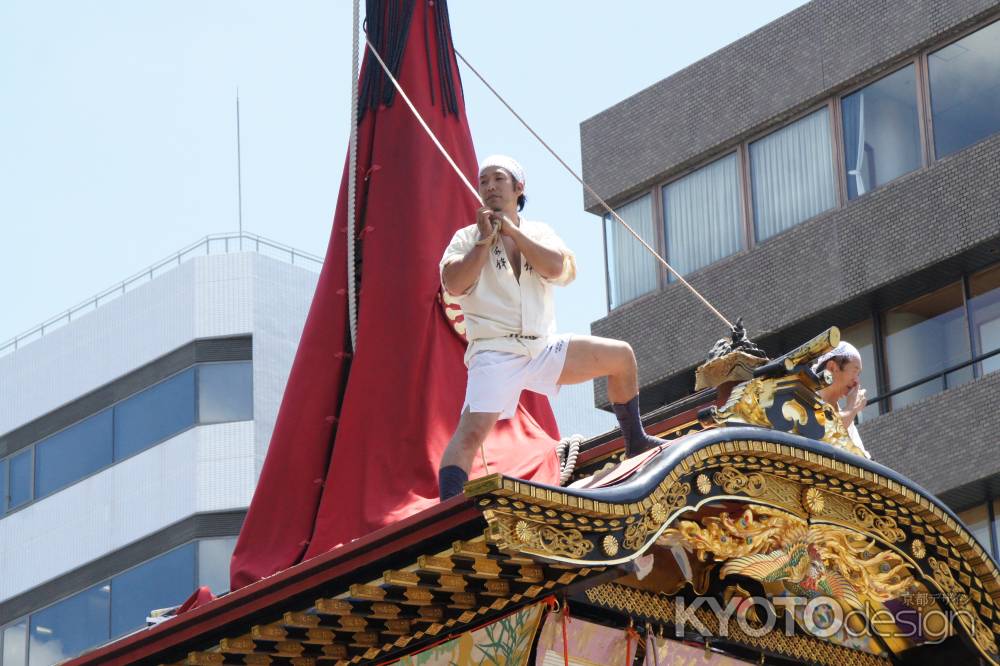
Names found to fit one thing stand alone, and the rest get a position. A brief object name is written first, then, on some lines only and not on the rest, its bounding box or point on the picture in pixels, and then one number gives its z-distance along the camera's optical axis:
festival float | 8.66
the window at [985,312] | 22.38
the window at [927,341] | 22.78
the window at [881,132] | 23.86
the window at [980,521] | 21.59
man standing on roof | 9.35
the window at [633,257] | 26.83
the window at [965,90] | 23.08
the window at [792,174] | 24.80
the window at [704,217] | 25.89
